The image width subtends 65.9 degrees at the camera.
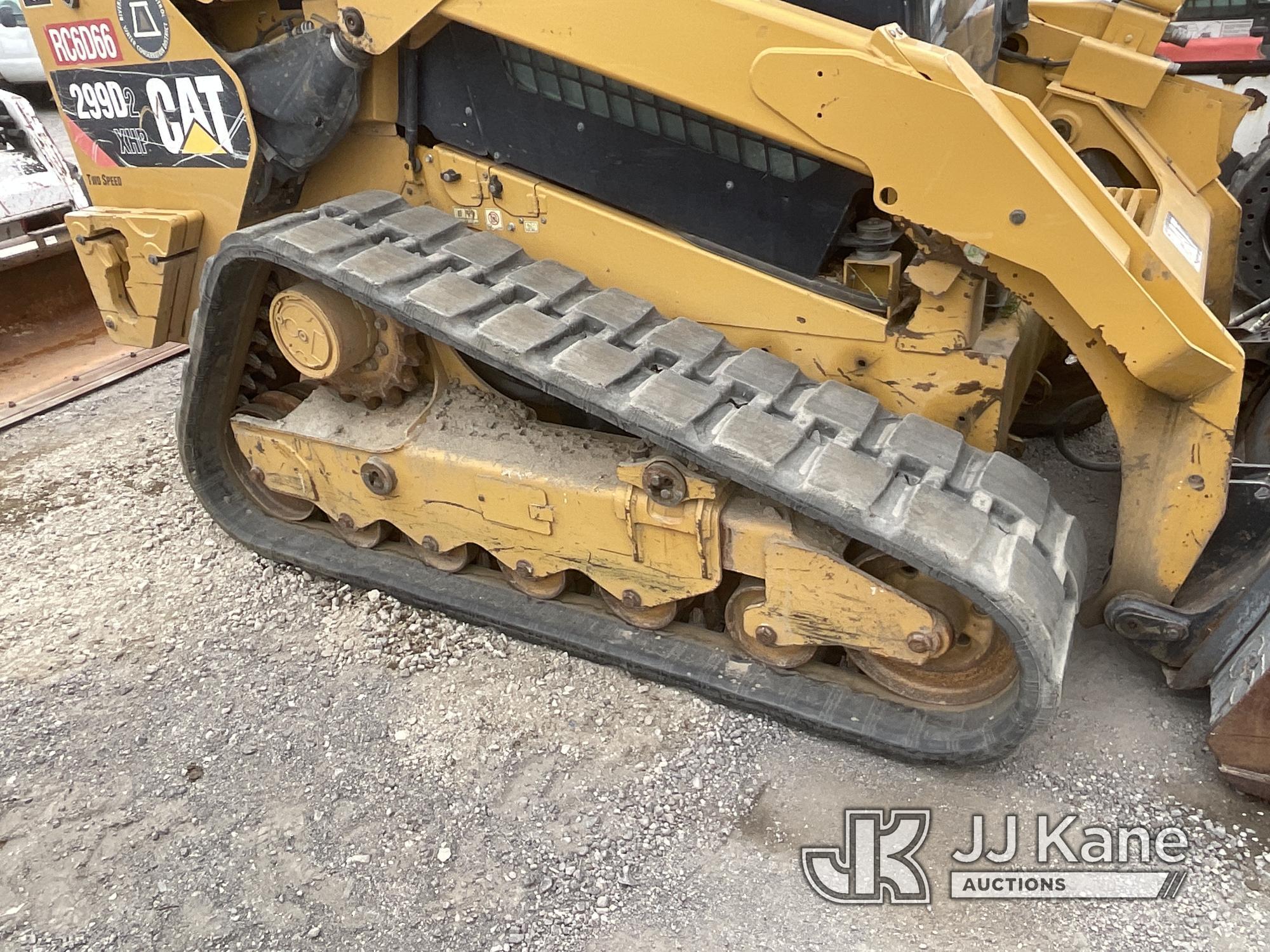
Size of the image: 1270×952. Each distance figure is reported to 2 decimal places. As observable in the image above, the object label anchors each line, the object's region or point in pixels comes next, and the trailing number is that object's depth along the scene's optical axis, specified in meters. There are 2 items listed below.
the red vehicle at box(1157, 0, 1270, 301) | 4.72
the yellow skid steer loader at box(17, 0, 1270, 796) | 2.21
